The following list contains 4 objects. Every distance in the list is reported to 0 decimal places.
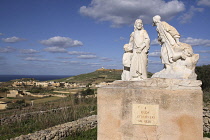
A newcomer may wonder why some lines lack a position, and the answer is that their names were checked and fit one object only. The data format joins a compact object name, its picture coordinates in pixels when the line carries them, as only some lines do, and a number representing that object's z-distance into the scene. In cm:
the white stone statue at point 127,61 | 580
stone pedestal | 414
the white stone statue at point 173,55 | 463
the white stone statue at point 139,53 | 536
